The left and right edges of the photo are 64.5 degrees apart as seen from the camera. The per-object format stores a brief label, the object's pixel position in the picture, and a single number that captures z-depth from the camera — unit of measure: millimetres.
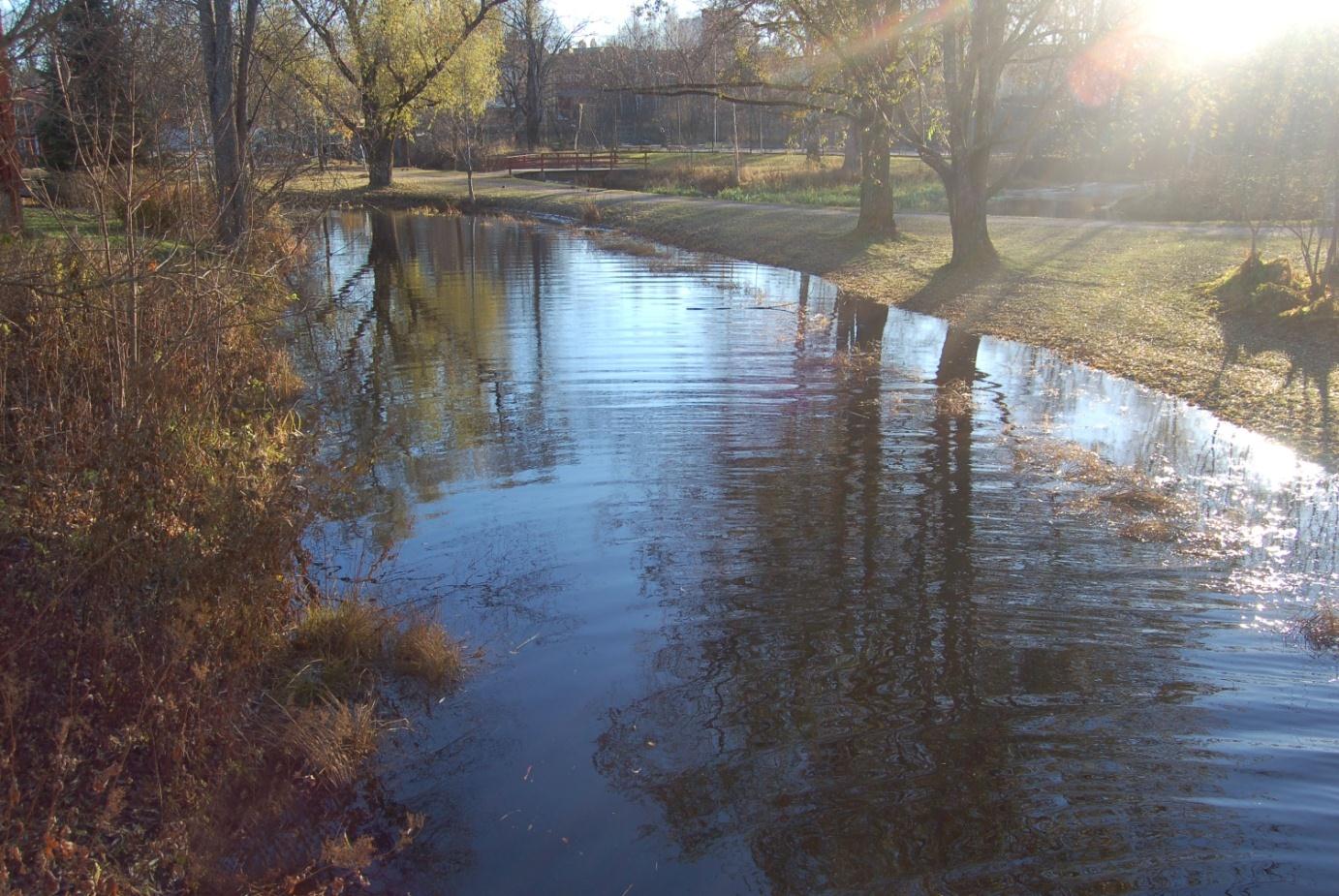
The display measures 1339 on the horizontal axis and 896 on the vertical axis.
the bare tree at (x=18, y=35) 4858
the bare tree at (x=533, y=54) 61438
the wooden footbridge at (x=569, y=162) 49031
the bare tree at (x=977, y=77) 17453
